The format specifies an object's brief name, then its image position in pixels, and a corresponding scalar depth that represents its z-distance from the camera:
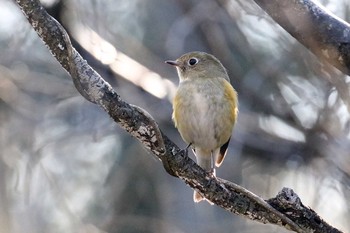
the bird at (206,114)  7.58
